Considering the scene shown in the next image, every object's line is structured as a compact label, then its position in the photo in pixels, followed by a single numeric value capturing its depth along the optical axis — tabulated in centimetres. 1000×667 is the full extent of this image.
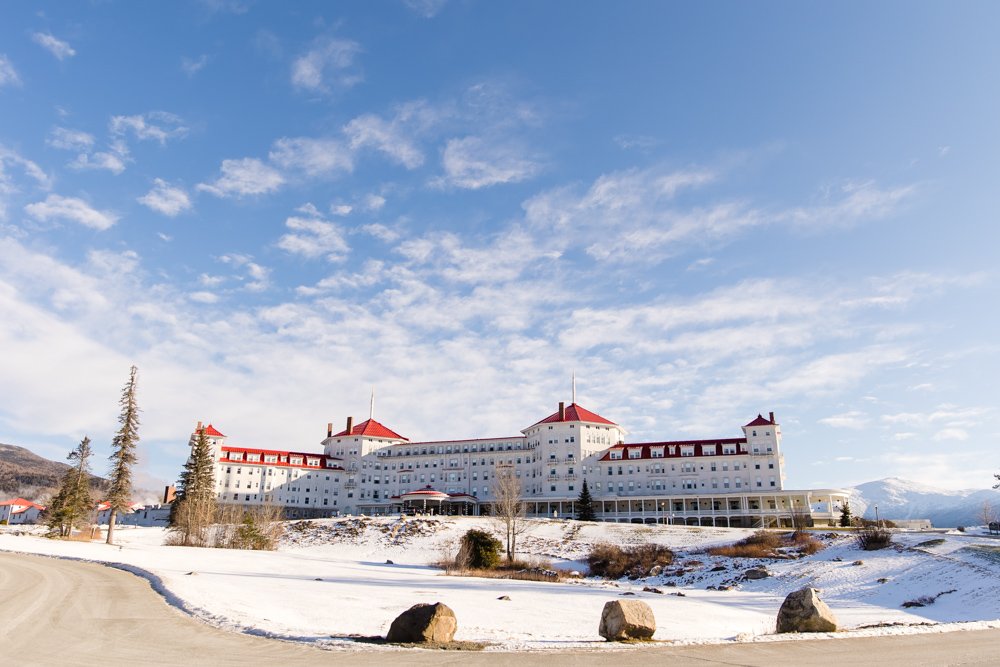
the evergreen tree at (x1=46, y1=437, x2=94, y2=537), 7144
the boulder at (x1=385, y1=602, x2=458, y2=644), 1608
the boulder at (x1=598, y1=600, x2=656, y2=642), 1780
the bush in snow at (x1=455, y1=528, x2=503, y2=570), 5634
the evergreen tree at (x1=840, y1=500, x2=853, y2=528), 8431
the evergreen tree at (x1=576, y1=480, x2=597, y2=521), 9819
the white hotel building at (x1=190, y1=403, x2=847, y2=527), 9950
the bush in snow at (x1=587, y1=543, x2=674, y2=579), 5594
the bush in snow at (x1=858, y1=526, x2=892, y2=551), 5019
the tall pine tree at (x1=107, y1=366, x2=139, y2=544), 6725
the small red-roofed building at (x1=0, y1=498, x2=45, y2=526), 15025
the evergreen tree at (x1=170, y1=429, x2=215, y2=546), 7006
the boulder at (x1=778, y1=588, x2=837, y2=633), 1931
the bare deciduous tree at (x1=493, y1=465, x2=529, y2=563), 6638
